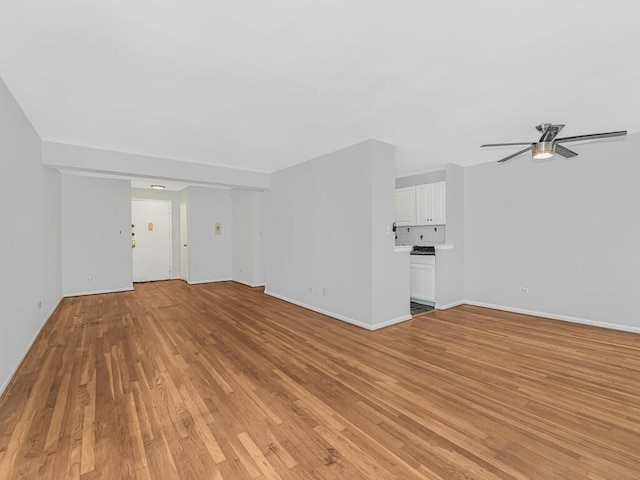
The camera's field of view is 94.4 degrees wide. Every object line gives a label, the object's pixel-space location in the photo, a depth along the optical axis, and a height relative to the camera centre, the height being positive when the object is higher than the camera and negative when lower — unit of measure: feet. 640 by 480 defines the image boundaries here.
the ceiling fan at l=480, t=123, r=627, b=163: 9.75 +3.23
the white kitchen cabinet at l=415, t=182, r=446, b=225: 17.92 +2.11
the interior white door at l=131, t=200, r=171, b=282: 25.49 -0.11
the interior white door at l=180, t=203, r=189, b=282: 25.90 -0.82
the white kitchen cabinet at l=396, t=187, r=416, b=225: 19.60 +2.15
